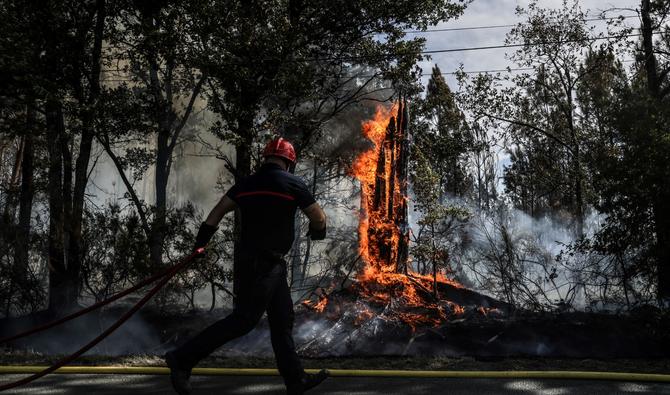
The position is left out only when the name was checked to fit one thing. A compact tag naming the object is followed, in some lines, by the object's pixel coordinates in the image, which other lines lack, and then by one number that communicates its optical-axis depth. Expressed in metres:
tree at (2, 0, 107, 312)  10.66
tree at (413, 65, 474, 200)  15.54
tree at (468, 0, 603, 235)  20.70
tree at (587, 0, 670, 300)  8.72
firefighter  4.41
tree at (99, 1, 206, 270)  11.41
